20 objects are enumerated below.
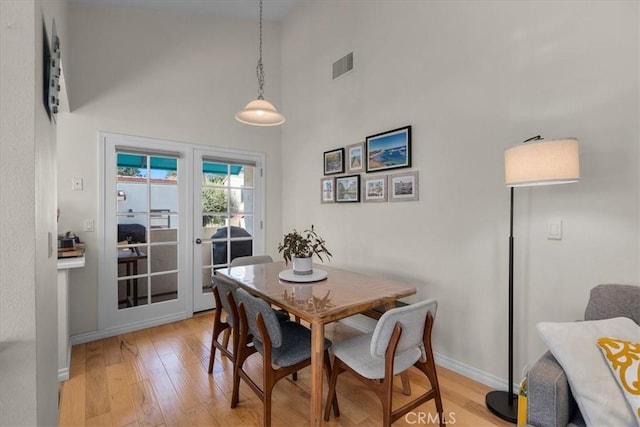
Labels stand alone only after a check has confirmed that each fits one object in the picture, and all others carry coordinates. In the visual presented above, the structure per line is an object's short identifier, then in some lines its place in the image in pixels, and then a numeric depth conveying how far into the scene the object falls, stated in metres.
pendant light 2.44
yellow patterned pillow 1.13
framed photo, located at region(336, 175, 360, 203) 3.28
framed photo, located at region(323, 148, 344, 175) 3.46
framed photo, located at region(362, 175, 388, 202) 3.01
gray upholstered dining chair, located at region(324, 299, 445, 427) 1.51
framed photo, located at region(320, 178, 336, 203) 3.59
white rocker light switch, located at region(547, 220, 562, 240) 1.91
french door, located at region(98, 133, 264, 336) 3.17
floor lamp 1.58
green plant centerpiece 2.31
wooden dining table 1.60
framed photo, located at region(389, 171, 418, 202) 2.73
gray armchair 1.21
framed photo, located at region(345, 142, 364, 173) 3.24
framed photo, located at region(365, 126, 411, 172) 2.77
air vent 3.32
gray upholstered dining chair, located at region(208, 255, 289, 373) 2.08
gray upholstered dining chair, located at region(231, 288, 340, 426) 1.70
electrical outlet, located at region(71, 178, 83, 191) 2.96
